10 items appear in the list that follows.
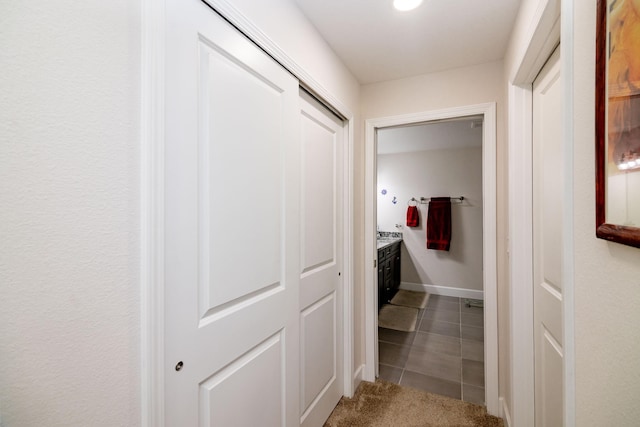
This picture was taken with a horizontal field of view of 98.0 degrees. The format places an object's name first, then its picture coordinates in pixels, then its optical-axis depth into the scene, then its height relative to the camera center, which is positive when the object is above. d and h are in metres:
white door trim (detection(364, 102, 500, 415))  1.87 -0.16
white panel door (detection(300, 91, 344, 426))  1.57 -0.31
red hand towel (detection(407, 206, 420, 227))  4.69 -0.06
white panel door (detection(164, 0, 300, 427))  0.82 -0.06
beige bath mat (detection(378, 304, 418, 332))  3.29 -1.33
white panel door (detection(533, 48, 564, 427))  1.14 -0.13
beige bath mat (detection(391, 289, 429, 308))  4.09 -1.33
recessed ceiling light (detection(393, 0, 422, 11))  1.36 +1.03
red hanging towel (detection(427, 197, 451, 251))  4.46 -0.17
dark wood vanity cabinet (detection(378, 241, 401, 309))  3.73 -0.86
